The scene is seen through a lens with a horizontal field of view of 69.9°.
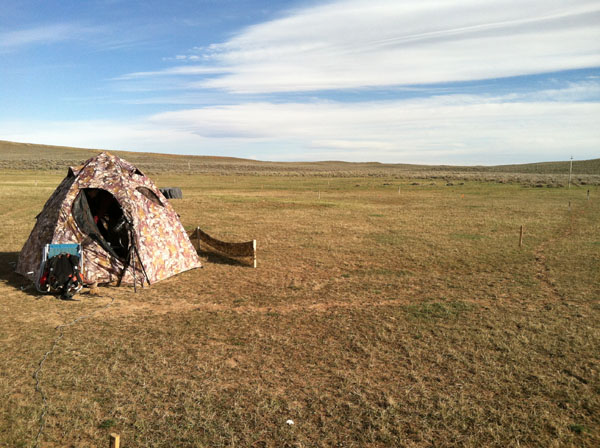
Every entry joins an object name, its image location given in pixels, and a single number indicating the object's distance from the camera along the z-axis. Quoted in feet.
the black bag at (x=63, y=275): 34.27
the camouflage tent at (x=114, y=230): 37.52
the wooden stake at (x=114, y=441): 11.45
